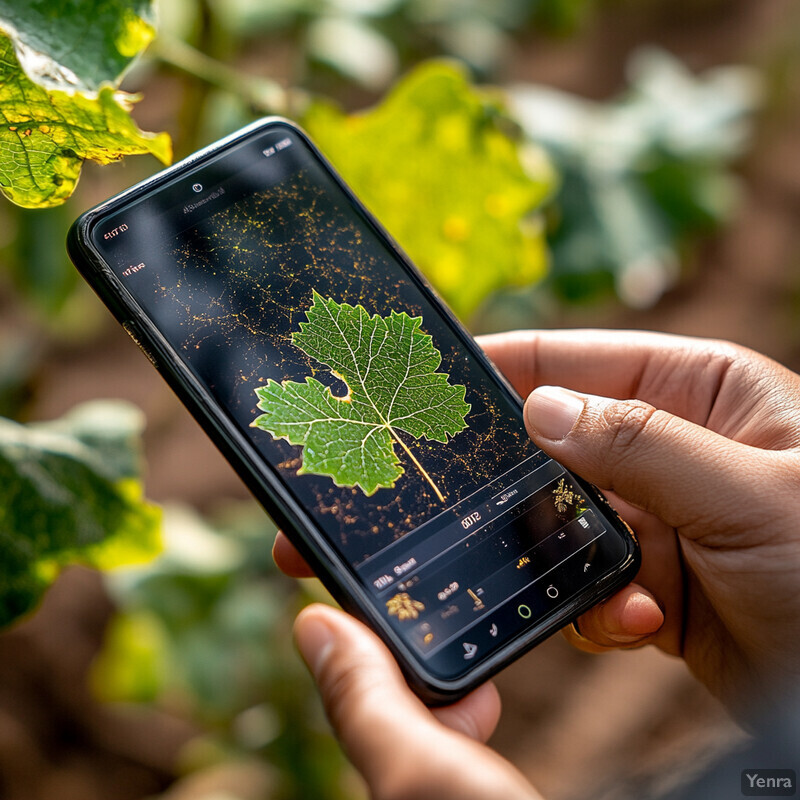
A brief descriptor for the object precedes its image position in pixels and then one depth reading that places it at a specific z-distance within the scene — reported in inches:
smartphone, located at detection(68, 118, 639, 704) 14.3
